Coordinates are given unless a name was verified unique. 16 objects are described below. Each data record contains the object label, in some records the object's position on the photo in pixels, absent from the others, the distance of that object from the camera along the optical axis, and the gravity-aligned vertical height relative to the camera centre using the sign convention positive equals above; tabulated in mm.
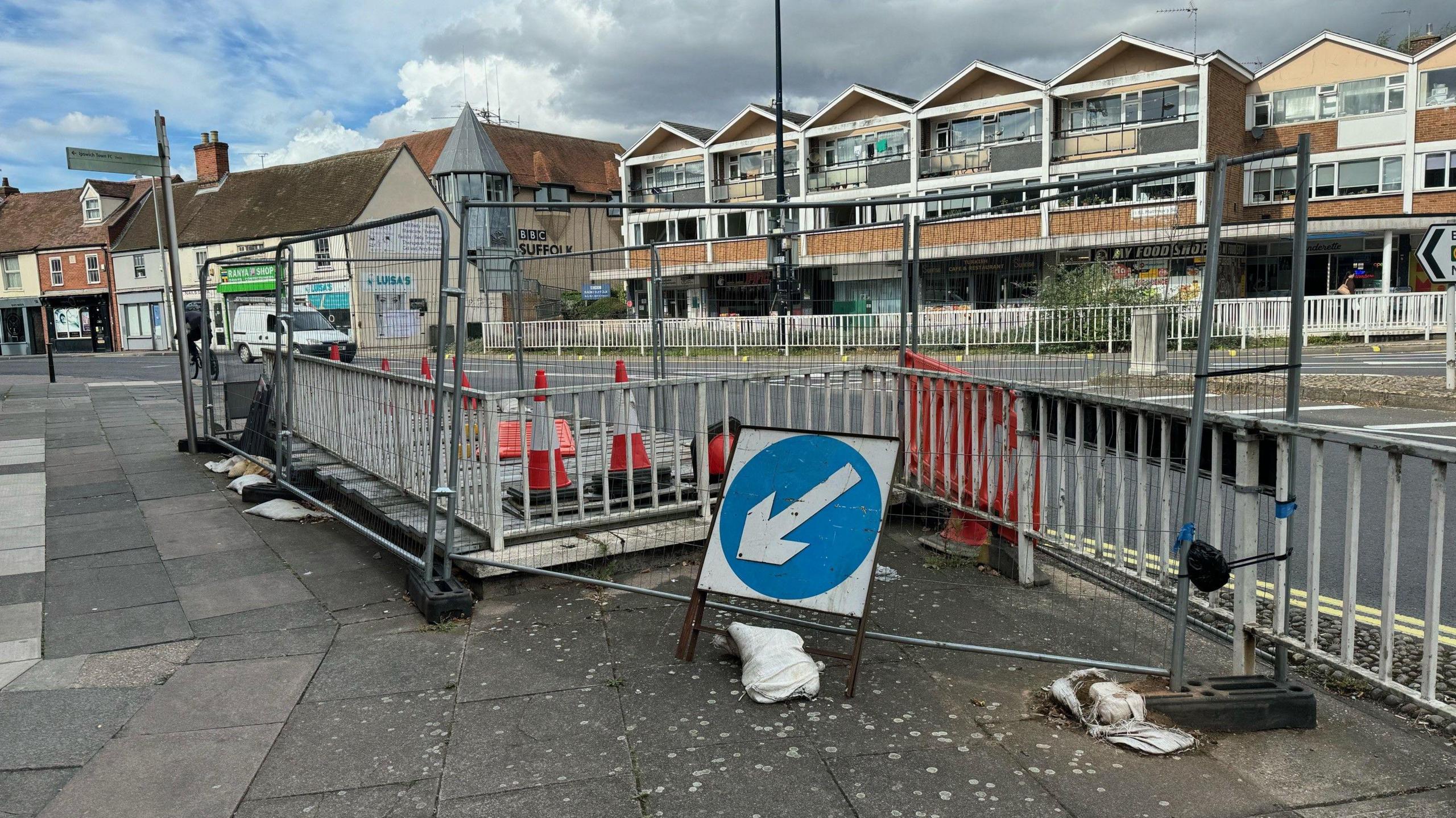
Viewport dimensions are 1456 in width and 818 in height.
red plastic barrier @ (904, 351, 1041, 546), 5375 -801
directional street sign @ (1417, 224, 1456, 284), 12883 +537
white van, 7965 -72
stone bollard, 4520 -187
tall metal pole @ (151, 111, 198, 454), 10125 +641
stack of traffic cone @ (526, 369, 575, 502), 5707 -900
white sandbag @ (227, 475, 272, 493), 8070 -1286
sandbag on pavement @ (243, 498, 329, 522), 7391 -1413
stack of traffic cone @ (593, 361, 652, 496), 6004 -892
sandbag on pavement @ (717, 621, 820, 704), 3879 -1423
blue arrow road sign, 4129 -904
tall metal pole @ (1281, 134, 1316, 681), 3400 -57
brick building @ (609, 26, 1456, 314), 32812 +6366
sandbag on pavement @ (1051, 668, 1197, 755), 3459 -1512
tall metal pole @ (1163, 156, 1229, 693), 3611 -456
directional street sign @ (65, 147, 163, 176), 10641 +1821
